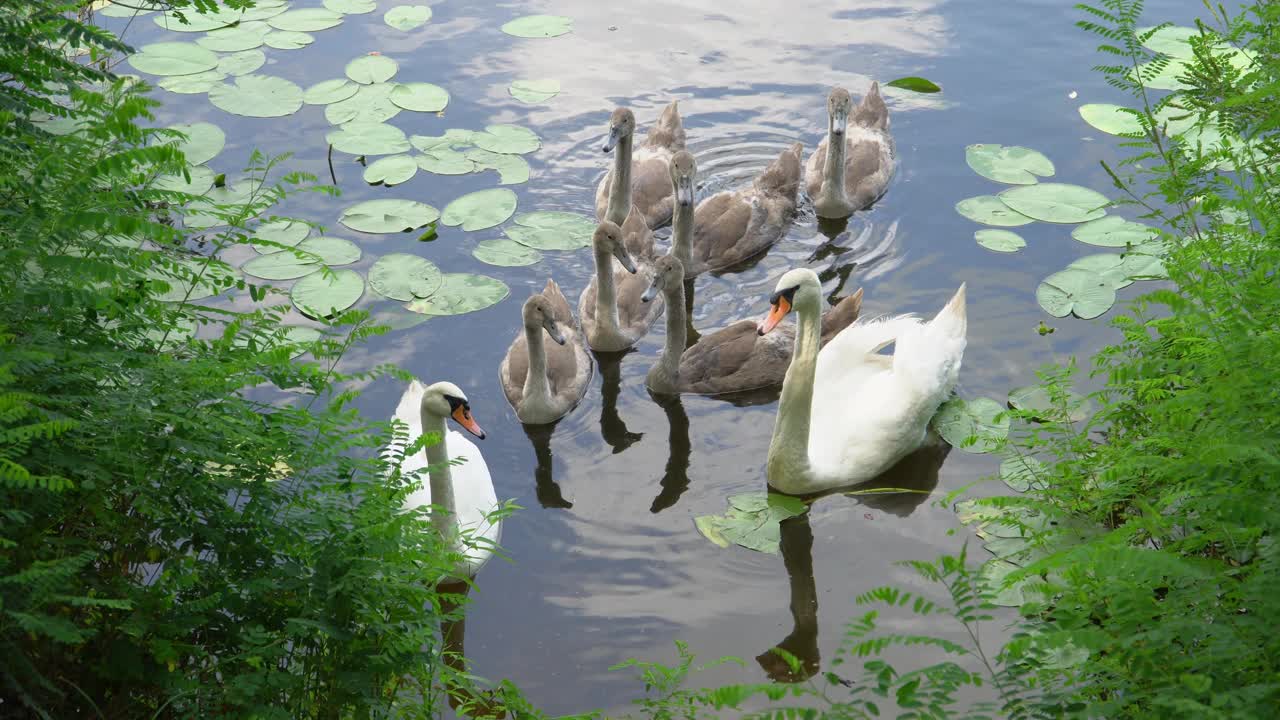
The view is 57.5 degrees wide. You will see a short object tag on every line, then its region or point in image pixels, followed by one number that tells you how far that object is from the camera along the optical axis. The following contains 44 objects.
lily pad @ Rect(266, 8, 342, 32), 11.08
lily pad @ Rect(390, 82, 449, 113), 9.97
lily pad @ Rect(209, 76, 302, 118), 9.83
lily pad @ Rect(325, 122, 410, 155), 9.36
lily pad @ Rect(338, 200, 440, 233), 8.55
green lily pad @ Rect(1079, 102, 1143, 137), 9.53
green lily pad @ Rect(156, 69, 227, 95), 10.06
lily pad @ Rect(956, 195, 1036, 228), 8.67
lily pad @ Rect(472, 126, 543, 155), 9.55
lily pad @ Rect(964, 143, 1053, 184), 9.15
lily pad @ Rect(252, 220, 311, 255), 8.16
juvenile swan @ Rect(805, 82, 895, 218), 8.80
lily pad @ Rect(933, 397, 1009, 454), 6.70
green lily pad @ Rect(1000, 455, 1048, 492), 6.04
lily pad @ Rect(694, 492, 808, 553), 6.20
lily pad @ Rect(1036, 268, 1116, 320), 7.62
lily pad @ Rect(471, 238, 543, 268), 8.35
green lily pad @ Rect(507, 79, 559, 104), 10.29
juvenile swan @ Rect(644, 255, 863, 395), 7.43
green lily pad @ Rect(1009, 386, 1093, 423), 6.68
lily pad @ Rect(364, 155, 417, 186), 9.08
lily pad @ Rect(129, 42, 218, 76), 10.35
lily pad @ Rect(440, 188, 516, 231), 8.66
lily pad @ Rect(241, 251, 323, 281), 7.91
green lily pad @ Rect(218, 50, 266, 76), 10.43
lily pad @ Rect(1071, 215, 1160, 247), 8.17
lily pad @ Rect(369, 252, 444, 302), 7.90
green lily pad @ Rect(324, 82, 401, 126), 9.78
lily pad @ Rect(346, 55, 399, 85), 10.31
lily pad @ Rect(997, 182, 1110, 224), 8.62
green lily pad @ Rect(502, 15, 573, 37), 11.20
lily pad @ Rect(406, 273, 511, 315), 7.83
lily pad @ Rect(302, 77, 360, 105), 9.98
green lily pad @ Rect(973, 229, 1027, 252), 8.39
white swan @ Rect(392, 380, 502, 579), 5.87
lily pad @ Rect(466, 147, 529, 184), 9.23
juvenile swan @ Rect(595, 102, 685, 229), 8.62
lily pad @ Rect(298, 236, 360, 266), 8.12
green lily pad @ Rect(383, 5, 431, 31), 11.25
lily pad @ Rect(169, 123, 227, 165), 9.02
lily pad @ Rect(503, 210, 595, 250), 8.61
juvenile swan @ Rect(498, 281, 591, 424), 6.97
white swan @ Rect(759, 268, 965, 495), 6.45
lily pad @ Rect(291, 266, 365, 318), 7.58
